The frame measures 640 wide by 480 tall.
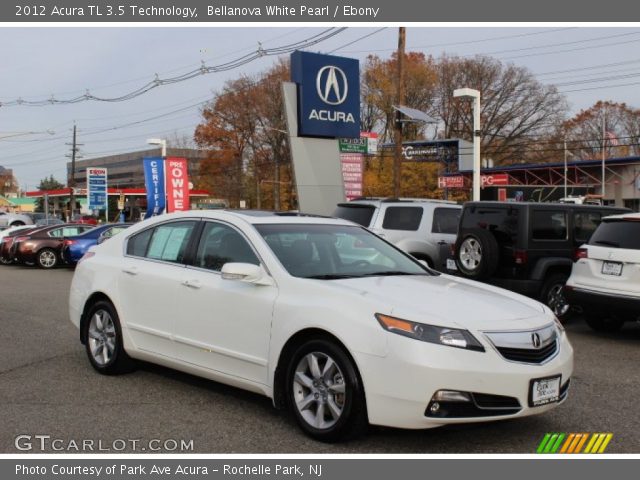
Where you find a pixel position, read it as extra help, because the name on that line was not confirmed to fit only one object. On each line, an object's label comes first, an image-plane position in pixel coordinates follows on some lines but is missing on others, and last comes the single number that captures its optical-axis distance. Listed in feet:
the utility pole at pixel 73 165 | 220.92
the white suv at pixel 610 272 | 27.53
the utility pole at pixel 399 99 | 78.04
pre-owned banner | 96.99
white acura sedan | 14.05
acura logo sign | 60.25
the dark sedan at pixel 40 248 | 72.28
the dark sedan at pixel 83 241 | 68.64
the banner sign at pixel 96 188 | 138.41
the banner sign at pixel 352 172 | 107.96
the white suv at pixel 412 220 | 42.91
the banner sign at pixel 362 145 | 112.27
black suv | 33.42
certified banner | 98.68
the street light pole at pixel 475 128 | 67.00
